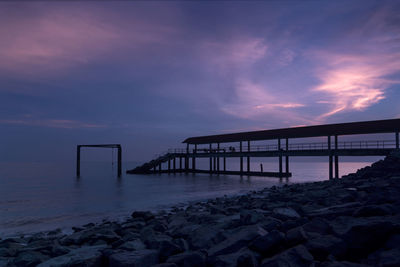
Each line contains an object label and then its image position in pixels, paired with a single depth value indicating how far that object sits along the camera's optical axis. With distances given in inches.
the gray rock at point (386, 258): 133.3
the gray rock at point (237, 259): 154.3
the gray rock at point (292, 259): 146.2
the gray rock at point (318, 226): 192.2
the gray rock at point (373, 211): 210.2
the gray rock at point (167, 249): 197.8
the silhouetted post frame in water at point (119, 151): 1558.8
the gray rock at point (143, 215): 437.1
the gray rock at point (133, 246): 230.4
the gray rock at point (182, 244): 215.3
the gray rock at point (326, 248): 158.7
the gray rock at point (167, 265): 165.3
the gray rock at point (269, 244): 171.8
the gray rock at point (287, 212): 274.8
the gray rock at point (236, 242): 184.9
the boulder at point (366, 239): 161.0
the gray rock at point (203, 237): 221.3
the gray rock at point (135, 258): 183.8
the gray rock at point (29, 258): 229.0
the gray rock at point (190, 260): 166.9
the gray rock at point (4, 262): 243.8
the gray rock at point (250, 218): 258.7
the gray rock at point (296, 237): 170.9
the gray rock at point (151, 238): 232.8
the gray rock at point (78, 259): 205.6
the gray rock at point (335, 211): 240.4
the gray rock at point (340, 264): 133.8
